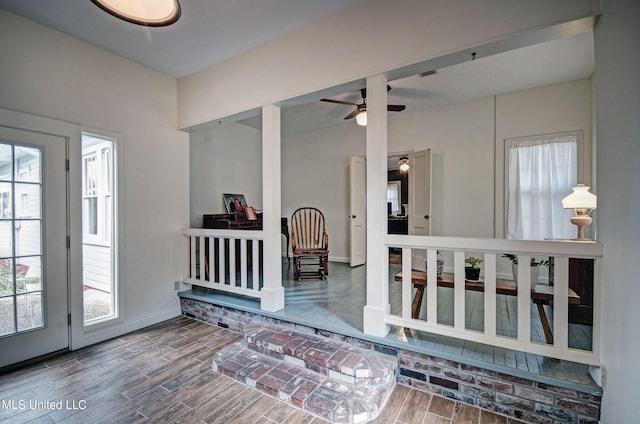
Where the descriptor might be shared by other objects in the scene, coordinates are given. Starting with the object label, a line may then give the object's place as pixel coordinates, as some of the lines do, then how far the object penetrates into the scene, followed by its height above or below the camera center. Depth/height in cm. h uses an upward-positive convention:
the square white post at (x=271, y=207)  284 +1
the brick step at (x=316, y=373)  182 -125
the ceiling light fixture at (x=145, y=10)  167 +122
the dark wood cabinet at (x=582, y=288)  229 -70
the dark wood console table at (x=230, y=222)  401 -20
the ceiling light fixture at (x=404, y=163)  658 +104
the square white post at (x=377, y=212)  223 -3
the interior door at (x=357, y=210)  510 -5
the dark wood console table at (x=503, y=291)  198 -63
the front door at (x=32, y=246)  235 -32
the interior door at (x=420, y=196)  454 +19
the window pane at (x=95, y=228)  363 -27
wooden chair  420 -62
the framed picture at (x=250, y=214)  458 -9
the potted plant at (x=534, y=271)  213 -49
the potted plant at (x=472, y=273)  245 -57
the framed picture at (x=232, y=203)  477 +9
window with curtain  380 +34
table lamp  266 +4
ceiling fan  365 +127
